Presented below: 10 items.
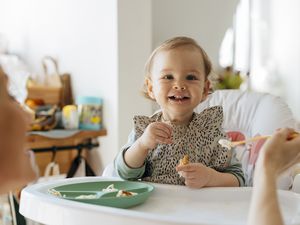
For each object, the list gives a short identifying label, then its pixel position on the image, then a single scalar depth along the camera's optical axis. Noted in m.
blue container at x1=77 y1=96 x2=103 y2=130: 2.49
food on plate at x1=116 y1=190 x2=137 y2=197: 1.11
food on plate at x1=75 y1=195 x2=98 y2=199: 1.10
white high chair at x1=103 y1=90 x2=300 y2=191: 1.56
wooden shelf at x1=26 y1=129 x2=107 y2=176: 2.37
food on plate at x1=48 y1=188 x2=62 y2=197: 1.13
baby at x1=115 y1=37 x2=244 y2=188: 1.28
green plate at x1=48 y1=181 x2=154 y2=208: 1.05
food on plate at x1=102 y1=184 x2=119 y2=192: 1.18
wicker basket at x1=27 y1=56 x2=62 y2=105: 2.64
